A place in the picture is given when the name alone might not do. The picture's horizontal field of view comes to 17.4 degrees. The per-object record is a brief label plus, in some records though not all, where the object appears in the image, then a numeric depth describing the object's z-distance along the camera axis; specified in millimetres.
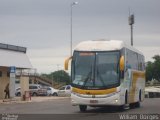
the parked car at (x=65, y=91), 69438
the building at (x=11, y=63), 50719
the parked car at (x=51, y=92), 74750
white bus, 26219
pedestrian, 50619
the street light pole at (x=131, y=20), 64425
